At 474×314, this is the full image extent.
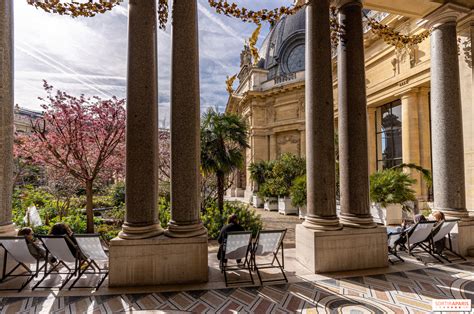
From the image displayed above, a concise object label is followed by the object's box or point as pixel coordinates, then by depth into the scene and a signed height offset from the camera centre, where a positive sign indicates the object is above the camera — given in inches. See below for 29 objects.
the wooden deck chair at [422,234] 262.6 -64.0
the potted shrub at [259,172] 938.1 -15.3
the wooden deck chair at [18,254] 208.8 -62.6
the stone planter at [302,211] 662.2 -103.2
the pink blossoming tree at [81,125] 423.8 +71.4
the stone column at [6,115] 233.3 +45.7
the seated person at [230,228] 245.3 -51.8
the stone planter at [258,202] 978.4 -117.8
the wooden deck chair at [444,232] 269.7 -63.7
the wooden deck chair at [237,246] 212.1 -58.8
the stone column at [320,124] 246.8 +37.2
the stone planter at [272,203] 845.2 -105.6
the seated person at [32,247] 209.2 -56.8
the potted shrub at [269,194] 822.5 -80.3
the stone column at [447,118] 293.7 +49.4
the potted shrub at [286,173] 789.2 -16.7
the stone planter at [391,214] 522.3 -87.6
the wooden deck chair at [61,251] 203.7 -59.3
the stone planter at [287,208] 757.9 -107.8
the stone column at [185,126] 220.5 +33.4
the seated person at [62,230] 227.9 -49.7
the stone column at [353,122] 257.0 +39.9
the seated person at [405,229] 268.6 -62.4
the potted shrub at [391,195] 509.4 -51.5
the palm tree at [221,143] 526.3 +46.5
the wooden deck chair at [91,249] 204.5 -58.0
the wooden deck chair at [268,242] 222.2 -59.1
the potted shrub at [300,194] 641.6 -60.6
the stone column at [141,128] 215.0 +31.1
